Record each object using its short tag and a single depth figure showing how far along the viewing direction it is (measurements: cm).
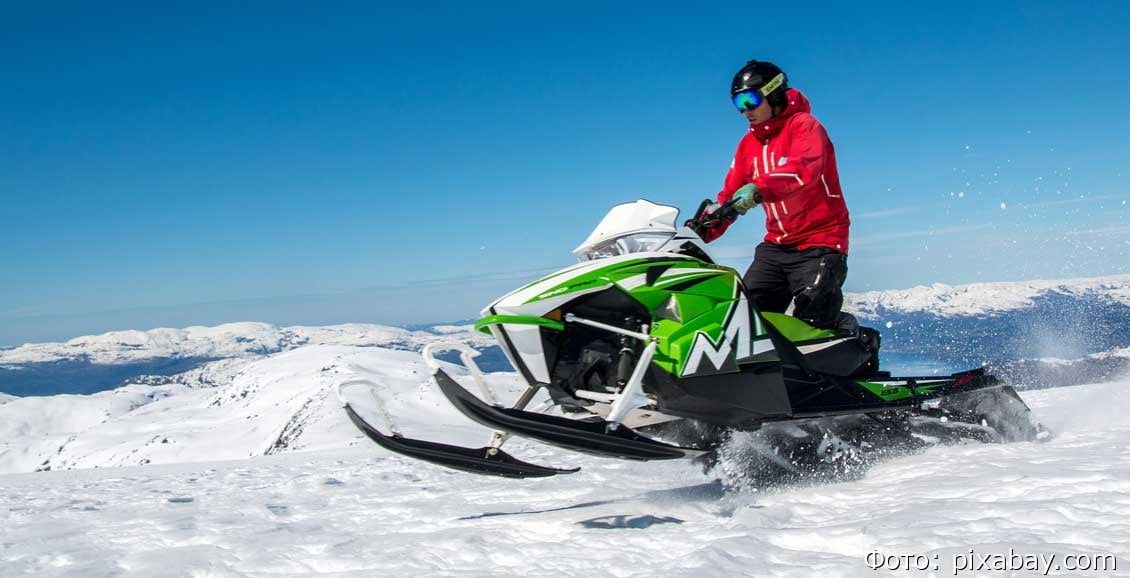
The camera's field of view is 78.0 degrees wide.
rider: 471
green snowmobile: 346
